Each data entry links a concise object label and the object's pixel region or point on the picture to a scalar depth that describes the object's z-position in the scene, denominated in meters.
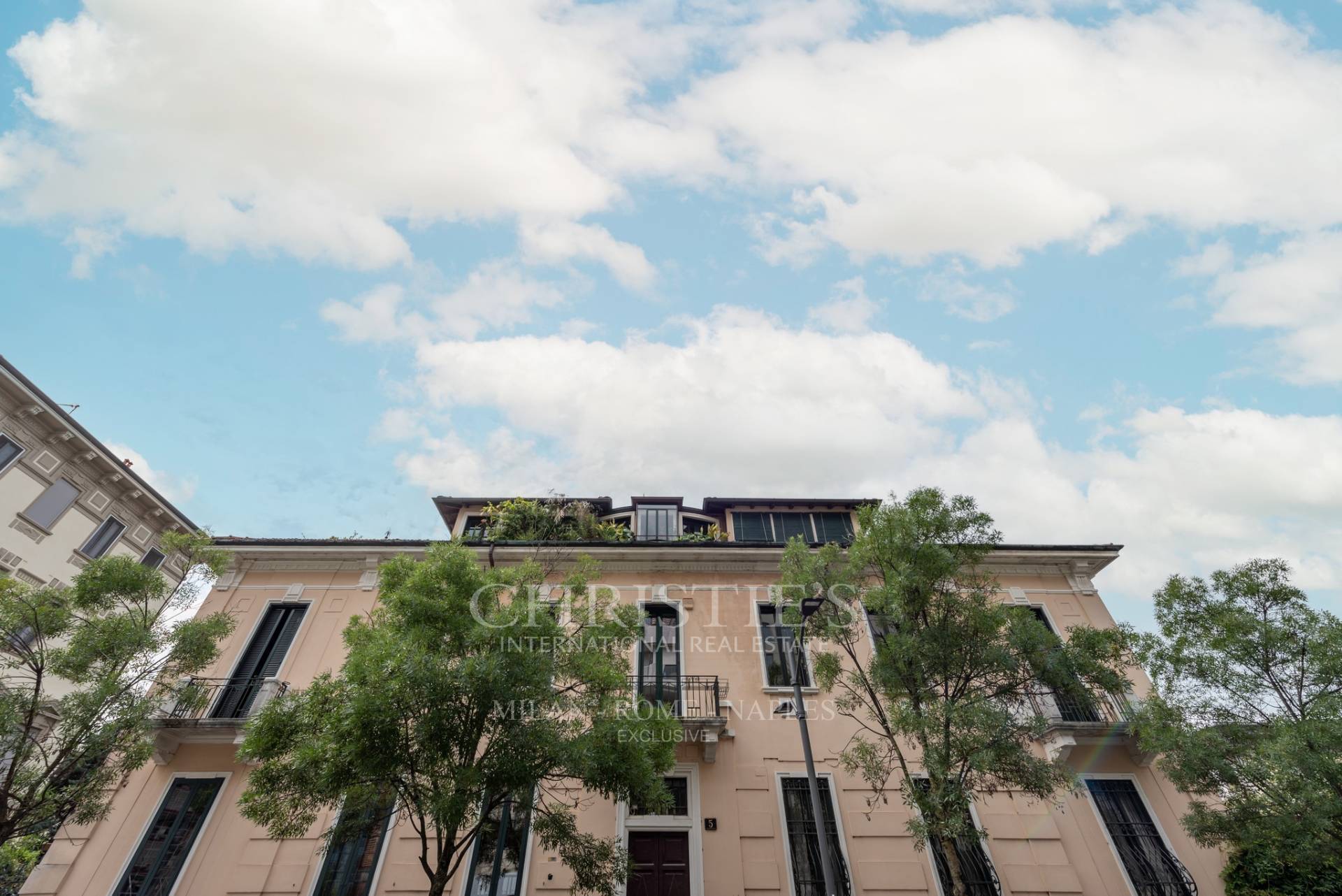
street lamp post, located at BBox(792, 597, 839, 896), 8.72
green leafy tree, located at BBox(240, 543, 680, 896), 8.30
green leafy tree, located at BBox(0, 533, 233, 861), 9.23
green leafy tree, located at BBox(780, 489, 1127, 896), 8.95
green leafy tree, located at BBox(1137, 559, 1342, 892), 8.63
